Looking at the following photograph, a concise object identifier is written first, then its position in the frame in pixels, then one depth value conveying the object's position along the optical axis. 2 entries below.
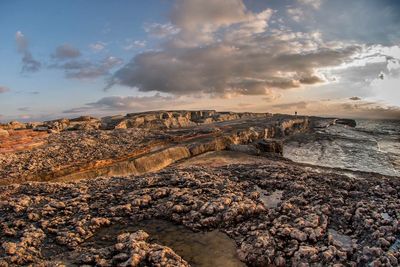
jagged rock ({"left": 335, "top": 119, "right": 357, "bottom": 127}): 110.15
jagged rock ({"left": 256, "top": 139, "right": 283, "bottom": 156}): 29.52
